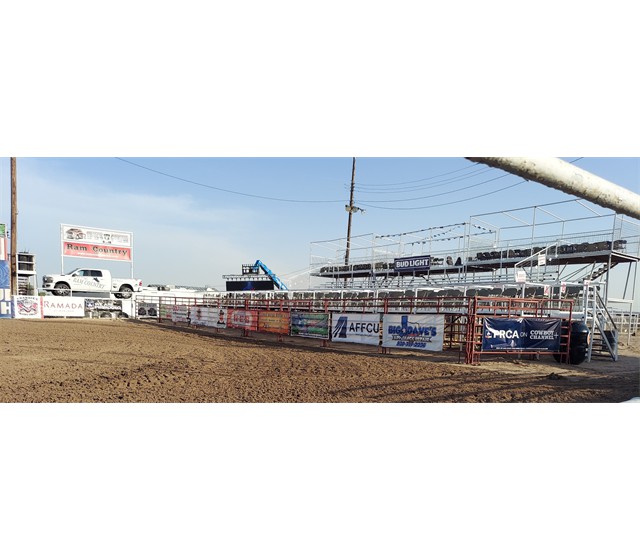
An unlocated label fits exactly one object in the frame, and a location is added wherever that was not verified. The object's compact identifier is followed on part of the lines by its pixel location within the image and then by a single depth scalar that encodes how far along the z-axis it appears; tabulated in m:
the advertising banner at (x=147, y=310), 31.08
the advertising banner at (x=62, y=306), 26.11
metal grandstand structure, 17.45
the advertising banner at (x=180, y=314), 25.70
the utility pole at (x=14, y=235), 26.10
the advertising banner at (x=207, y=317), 21.77
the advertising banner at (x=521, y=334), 11.12
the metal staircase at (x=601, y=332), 12.73
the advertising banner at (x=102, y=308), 28.42
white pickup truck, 28.30
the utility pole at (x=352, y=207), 36.81
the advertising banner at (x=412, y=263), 25.81
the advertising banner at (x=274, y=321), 16.75
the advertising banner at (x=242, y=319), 18.47
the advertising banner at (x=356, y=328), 13.40
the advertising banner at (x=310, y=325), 15.02
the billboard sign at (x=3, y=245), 25.77
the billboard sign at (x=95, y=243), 31.20
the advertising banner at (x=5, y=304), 24.86
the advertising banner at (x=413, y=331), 11.68
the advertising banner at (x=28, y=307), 25.30
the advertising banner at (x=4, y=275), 25.25
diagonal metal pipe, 1.58
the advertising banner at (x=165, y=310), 27.77
